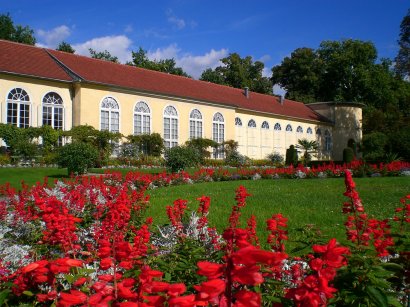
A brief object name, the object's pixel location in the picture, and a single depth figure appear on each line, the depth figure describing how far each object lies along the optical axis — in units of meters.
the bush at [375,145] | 24.19
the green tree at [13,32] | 43.78
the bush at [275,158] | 35.92
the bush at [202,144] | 29.88
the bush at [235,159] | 30.84
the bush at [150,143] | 26.84
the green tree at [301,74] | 52.72
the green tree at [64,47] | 46.56
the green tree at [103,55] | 48.88
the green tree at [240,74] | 51.91
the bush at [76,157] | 16.53
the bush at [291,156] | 32.09
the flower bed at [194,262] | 1.03
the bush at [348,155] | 28.23
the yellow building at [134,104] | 23.38
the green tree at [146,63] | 45.97
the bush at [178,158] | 17.75
